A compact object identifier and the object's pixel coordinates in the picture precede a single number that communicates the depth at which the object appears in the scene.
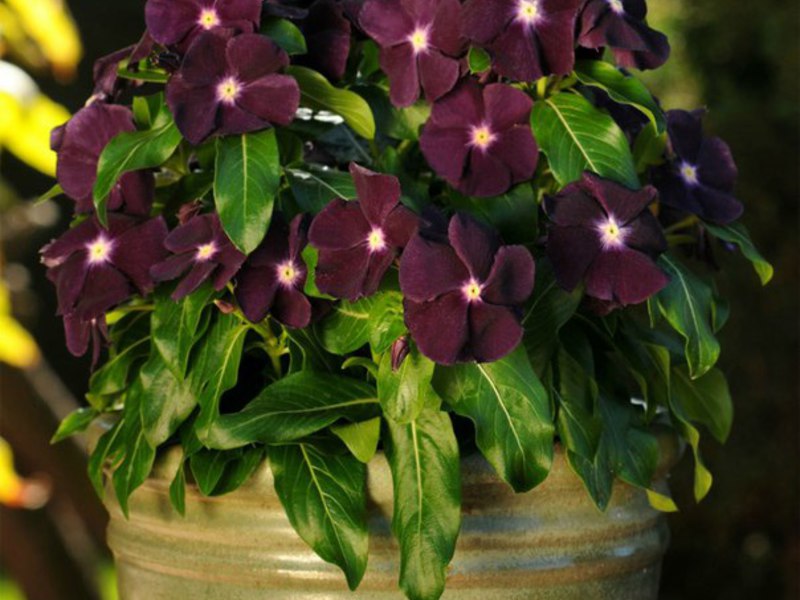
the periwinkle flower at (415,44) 1.06
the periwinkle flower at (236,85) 1.04
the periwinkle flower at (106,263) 1.07
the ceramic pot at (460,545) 1.04
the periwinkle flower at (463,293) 0.99
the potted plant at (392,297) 1.02
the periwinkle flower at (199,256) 1.04
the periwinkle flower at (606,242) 1.02
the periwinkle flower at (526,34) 1.04
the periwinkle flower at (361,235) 1.01
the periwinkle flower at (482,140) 1.06
